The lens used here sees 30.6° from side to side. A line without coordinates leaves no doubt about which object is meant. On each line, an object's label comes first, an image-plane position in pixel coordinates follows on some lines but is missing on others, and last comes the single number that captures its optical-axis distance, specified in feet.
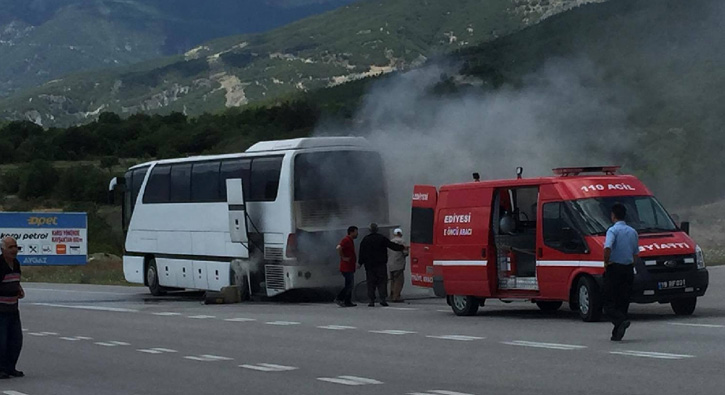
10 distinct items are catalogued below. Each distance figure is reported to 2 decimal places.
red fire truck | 67.00
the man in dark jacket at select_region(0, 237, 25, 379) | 52.65
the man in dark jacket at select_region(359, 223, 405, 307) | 91.66
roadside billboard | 174.19
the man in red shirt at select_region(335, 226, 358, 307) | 92.38
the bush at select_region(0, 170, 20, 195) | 327.16
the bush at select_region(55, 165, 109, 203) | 309.42
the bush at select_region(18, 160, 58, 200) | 319.27
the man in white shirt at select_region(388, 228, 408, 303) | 97.55
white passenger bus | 98.07
